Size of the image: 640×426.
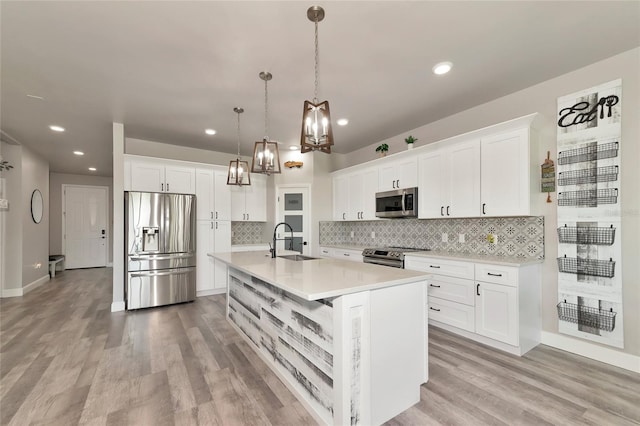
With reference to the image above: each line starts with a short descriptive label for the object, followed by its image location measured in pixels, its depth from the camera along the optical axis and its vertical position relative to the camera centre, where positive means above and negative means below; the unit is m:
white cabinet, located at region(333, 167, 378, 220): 4.74 +0.35
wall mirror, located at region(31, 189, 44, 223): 5.67 +0.21
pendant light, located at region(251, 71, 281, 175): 2.75 +0.58
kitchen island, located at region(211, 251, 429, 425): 1.64 -0.83
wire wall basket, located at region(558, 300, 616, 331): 2.49 -0.96
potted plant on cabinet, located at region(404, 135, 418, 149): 3.98 +1.04
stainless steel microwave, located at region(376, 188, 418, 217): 3.95 +0.17
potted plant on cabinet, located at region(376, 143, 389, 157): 4.52 +1.07
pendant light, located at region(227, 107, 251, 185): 3.46 +0.57
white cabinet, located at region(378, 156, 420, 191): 4.00 +0.61
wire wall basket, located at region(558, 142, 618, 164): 2.51 +0.56
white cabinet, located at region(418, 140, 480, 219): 3.25 +0.40
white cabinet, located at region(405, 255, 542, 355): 2.68 -0.93
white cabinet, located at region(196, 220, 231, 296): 4.89 -0.70
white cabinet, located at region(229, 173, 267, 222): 5.43 +0.27
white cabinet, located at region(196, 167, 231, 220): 4.95 +0.37
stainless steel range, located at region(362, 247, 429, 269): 3.79 -0.60
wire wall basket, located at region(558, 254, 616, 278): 2.50 -0.50
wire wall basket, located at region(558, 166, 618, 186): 2.50 +0.35
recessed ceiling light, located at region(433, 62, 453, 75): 2.57 +1.37
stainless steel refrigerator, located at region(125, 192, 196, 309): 4.13 -0.52
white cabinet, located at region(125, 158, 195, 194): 4.40 +0.63
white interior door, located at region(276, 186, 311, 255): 5.49 -0.01
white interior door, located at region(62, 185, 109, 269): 7.77 -0.30
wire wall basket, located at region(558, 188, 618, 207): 2.50 +0.15
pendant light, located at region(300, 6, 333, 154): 1.91 +0.63
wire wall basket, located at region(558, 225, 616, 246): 2.50 -0.21
